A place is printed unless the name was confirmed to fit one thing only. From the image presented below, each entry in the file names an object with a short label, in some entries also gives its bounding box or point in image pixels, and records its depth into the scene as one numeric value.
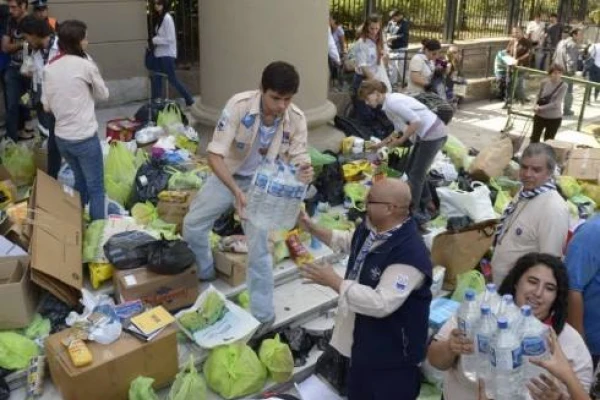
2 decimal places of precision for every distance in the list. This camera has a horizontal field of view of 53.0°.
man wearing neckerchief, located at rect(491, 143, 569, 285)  3.54
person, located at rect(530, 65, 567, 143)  8.56
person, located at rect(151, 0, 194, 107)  8.79
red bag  7.07
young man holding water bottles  3.59
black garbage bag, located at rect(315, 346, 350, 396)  3.86
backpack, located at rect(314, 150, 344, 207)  6.24
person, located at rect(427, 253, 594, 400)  2.47
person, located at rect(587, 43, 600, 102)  13.70
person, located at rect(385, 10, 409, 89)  12.07
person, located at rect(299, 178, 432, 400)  2.65
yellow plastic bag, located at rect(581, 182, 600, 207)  7.09
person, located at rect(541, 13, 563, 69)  15.59
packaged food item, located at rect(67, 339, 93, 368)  3.30
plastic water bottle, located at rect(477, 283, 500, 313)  2.32
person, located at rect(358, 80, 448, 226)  5.65
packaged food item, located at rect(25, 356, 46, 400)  3.56
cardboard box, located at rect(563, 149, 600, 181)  7.37
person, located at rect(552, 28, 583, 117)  13.98
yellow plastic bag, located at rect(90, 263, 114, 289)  4.36
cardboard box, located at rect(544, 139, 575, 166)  7.91
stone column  6.04
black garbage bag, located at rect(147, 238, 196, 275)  4.09
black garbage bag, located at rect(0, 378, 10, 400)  3.51
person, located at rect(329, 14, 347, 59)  11.14
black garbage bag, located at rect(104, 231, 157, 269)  4.23
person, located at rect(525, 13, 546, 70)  15.56
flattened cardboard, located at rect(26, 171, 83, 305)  3.98
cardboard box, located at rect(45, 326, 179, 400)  3.32
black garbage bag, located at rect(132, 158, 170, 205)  5.58
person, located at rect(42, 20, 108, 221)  4.55
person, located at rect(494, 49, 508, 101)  13.66
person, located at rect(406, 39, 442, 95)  8.54
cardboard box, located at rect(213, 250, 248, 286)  4.54
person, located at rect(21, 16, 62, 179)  5.33
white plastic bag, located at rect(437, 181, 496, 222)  6.17
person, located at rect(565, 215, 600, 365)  3.04
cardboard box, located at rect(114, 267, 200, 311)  4.05
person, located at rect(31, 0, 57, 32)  6.61
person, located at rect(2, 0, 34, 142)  6.70
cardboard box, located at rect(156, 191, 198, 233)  5.16
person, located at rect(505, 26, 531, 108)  14.01
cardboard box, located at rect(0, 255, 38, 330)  3.79
